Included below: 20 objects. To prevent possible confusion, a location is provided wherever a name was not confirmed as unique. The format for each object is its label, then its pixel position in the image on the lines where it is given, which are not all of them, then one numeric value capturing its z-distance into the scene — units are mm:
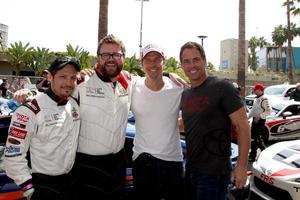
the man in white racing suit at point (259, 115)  8891
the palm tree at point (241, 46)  16641
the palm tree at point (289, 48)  31034
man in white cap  3293
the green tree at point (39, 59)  31203
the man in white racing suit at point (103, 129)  3029
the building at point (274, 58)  87562
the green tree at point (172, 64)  33600
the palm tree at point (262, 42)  108562
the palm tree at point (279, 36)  71188
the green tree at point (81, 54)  27844
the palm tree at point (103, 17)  11562
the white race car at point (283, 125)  10320
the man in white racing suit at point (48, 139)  2619
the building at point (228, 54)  84750
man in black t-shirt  2893
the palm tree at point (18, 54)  31844
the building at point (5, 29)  62291
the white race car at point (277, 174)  3967
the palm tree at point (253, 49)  99194
